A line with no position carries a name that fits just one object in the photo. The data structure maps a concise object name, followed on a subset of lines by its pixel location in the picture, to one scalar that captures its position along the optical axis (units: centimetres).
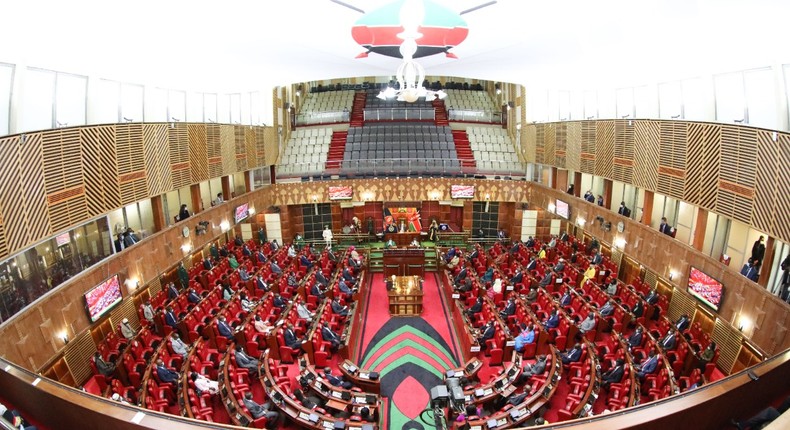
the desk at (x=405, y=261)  1620
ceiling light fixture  573
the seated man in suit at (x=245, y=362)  931
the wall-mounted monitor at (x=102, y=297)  927
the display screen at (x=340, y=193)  2028
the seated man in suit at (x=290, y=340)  1025
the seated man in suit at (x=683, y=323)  1033
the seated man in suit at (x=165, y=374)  839
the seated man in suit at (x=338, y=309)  1204
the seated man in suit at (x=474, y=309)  1220
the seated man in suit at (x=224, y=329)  1048
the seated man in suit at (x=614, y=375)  848
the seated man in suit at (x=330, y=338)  1051
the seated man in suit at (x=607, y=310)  1145
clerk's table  1295
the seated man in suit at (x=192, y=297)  1212
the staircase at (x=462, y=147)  2292
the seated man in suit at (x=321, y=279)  1424
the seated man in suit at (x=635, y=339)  974
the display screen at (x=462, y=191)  2041
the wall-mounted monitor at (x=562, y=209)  1686
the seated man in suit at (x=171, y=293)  1222
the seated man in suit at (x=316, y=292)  1325
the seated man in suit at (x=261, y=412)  749
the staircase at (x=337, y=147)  2289
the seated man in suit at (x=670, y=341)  948
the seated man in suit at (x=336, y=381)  875
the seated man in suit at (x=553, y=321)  1092
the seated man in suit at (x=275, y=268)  1518
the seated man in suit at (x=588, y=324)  1076
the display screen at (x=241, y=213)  1688
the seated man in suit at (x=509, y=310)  1187
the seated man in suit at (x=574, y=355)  934
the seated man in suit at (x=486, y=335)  1060
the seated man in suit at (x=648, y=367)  845
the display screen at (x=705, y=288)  952
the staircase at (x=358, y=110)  2570
